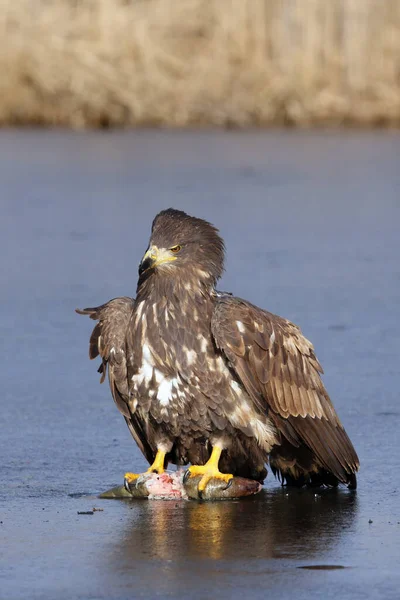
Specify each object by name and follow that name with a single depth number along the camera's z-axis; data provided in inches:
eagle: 454.0
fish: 452.4
